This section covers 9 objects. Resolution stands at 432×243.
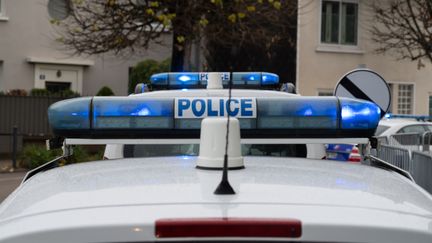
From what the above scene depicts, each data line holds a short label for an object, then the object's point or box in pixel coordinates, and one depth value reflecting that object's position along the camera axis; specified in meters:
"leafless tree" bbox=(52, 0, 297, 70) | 13.74
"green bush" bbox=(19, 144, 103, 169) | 14.11
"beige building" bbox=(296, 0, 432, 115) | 21.56
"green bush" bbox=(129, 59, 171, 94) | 19.27
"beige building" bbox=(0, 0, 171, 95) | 20.38
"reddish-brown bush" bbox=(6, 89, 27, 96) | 19.39
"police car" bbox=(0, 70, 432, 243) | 1.45
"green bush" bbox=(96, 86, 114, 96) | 19.44
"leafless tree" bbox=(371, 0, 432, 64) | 18.73
